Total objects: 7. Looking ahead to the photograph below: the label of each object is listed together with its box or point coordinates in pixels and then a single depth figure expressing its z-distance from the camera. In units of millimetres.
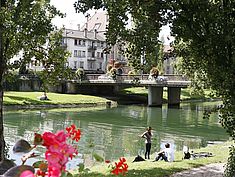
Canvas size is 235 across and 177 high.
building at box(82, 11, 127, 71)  102312
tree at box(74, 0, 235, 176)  9742
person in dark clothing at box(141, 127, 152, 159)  19234
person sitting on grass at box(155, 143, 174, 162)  16500
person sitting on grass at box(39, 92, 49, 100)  50584
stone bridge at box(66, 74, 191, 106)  56188
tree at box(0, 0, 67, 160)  12098
